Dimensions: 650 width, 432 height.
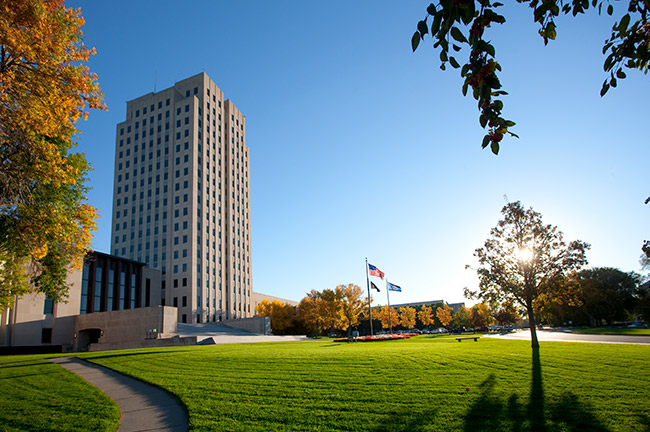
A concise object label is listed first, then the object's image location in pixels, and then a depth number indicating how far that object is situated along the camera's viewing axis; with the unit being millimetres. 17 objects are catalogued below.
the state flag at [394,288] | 46906
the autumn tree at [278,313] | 66062
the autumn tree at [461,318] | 78512
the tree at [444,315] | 85625
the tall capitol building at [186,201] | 68625
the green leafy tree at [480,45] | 3402
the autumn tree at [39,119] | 10539
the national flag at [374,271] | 42156
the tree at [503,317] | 72375
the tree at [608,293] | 62281
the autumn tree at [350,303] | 51406
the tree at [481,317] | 75688
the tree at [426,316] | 86562
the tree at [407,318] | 85062
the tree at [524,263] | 20453
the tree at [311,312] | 59562
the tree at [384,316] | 82875
